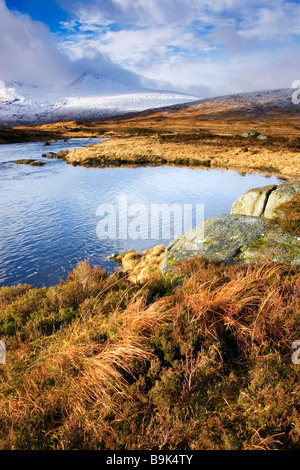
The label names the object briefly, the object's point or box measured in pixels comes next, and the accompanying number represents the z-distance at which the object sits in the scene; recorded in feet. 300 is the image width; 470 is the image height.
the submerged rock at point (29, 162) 119.39
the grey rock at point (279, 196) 33.47
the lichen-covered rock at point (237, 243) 24.02
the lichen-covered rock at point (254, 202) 35.88
